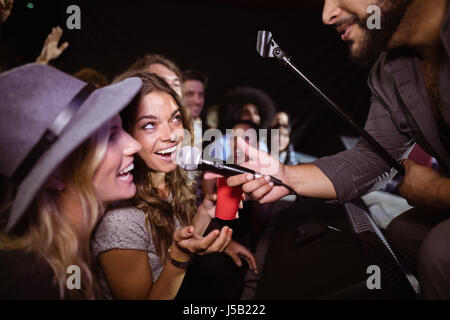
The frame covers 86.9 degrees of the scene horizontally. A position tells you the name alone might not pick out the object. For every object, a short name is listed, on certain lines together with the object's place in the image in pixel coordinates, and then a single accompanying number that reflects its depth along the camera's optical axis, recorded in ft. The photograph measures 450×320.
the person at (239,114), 8.56
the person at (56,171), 2.48
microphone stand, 3.33
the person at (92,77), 7.92
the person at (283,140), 10.39
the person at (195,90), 10.32
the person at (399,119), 3.81
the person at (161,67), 7.25
